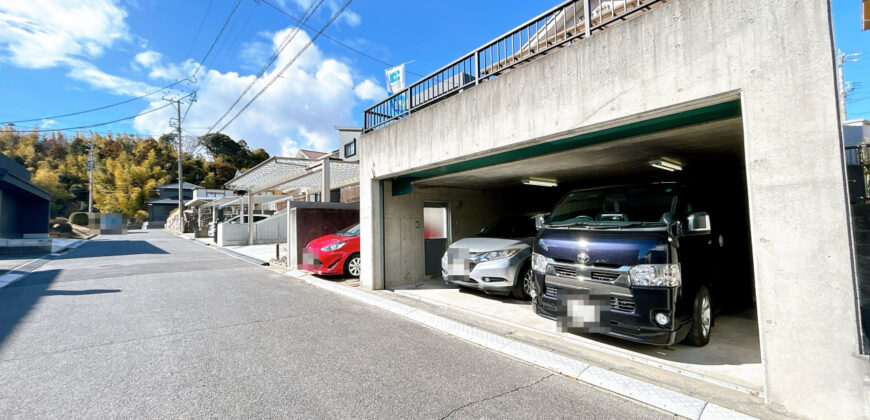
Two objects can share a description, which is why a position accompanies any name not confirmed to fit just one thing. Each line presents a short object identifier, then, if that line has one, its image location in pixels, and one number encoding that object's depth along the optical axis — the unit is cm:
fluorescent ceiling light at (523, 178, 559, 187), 721
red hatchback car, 815
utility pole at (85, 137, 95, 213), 3456
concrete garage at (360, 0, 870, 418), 227
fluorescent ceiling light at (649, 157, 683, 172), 529
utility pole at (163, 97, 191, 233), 2799
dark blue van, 320
